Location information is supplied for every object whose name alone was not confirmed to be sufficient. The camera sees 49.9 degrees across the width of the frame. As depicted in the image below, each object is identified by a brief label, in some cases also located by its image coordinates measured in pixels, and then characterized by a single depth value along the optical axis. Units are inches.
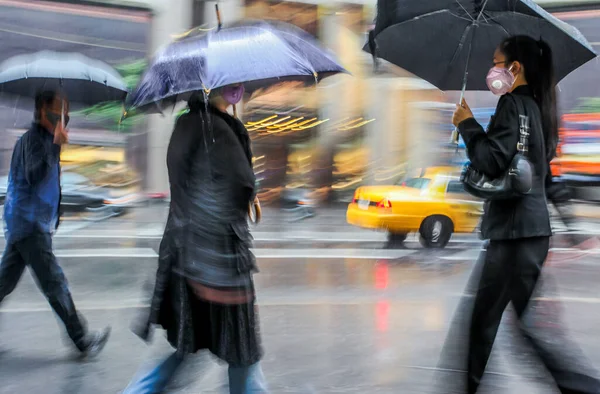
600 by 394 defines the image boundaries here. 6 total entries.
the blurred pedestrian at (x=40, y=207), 160.4
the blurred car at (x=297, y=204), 613.6
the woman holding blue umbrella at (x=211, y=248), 104.7
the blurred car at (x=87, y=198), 577.6
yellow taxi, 418.6
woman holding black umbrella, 116.3
